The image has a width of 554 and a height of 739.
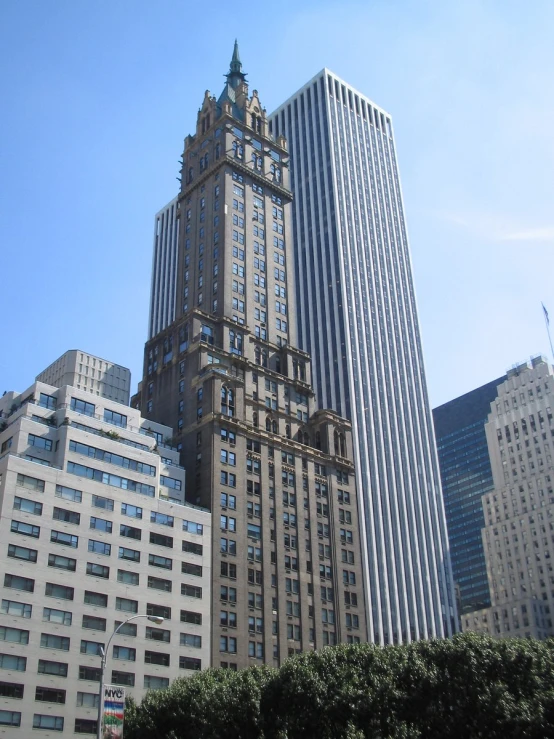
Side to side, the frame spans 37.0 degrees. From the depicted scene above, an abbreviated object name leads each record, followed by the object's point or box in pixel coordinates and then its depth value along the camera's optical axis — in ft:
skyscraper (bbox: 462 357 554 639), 635.25
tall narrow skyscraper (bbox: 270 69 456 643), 550.77
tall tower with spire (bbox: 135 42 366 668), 353.92
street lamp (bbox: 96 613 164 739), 153.99
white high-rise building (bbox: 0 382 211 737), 276.82
